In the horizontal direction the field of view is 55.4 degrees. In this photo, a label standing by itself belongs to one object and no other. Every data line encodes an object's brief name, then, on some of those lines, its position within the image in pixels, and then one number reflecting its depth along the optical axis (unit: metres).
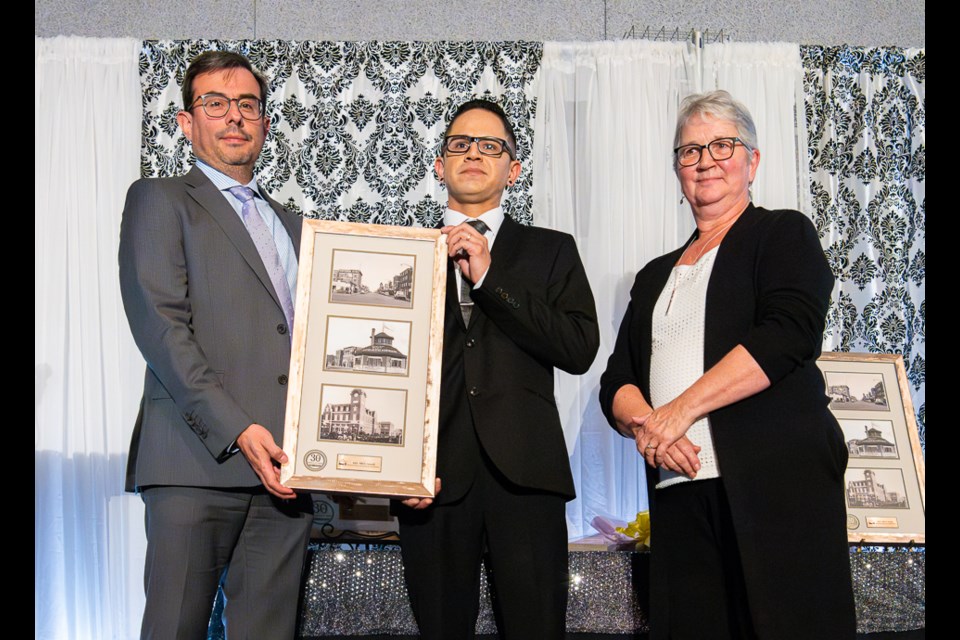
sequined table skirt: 2.81
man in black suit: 1.99
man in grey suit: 1.93
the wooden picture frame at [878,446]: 3.08
